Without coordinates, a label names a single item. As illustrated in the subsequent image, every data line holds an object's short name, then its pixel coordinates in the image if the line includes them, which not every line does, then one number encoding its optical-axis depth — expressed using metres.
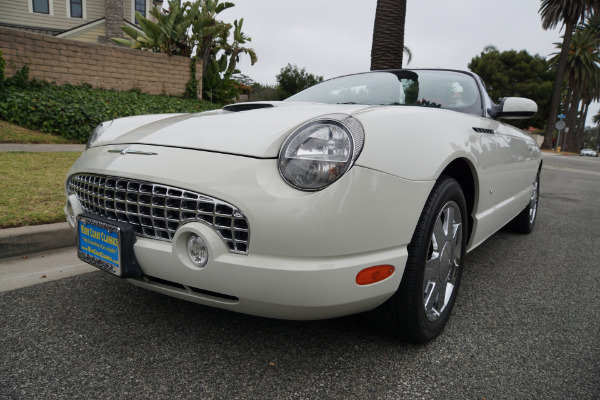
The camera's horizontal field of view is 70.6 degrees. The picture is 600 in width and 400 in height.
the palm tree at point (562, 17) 29.41
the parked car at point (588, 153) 53.62
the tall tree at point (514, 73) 40.41
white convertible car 1.39
